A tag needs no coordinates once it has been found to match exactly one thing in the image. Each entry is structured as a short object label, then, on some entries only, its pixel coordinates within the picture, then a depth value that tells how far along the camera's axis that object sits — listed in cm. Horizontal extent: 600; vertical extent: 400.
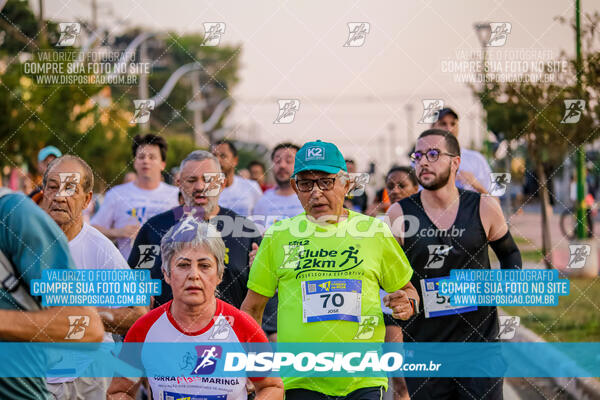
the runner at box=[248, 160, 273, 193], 1234
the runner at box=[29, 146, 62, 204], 840
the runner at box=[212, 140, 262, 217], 867
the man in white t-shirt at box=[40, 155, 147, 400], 509
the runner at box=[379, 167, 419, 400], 722
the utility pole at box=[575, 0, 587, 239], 747
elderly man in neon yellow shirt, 452
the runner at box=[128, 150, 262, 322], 567
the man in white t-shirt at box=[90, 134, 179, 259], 770
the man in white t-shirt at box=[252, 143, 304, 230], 816
